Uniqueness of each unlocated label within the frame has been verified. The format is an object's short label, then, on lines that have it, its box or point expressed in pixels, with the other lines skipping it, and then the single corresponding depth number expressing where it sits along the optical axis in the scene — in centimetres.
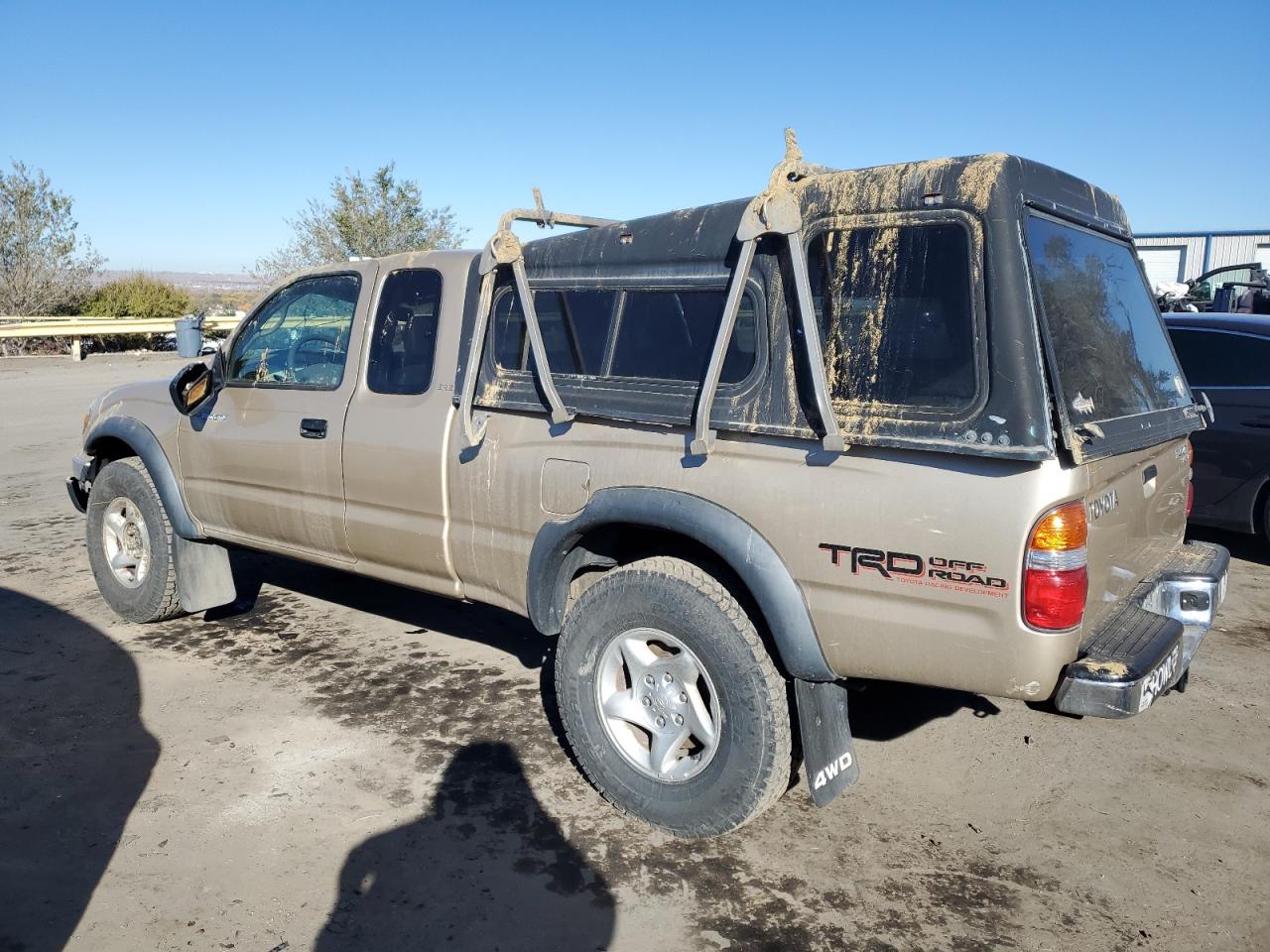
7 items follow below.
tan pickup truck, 270
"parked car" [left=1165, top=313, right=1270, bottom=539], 634
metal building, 3159
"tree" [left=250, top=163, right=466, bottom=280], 2948
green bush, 3055
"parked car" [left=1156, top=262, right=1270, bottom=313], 1300
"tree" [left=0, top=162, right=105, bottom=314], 2850
